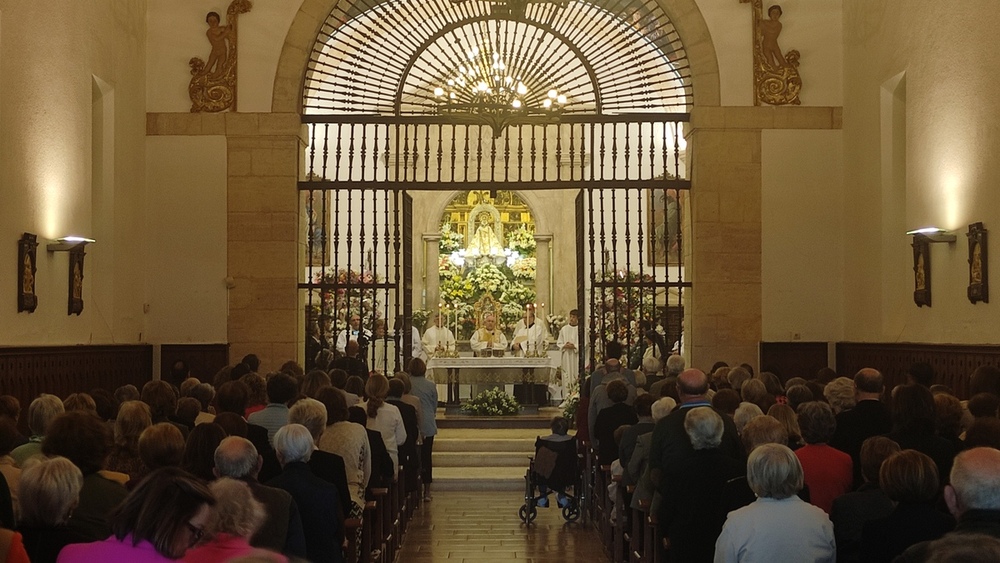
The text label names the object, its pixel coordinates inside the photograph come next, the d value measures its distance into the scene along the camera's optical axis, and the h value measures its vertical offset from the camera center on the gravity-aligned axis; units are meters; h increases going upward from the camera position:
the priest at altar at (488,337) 17.74 -0.60
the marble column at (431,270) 22.16 +0.45
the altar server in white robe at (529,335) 18.52 -0.59
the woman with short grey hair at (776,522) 4.64 -0.84
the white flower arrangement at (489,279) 20.50 +0.26
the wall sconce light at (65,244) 11.31 +0.47
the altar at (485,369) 16.67 -0.98
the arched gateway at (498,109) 14.20 +2.15
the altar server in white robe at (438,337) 19.20 -0.64
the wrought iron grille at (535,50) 14.75 +2.95
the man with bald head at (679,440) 6.37 -0.76
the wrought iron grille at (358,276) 14.31 +0.26
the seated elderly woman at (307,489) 5.53 -0.86
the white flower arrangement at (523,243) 22.52 +0.94
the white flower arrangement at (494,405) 15.91 -1.39
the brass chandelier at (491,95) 13.99 +2.35
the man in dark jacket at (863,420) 6.70 -0.69
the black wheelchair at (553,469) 10.35 -1.43
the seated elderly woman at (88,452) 4.70 -0.60
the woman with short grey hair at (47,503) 4.04 -0.67
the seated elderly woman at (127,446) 5.92 -0.71
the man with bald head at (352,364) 13.00 -0.72
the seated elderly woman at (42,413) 6.26 -0.58
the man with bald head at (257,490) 4.87 -0.76
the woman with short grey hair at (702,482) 5.97 -0.89
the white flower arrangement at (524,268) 22.33 +0.48
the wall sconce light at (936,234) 11.27 +0.54
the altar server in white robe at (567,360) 17.97 -0.94
